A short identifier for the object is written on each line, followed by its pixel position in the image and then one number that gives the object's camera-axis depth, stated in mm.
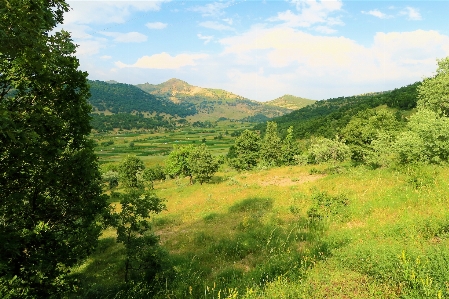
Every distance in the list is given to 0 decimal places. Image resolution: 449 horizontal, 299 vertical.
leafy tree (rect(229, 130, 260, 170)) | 58219
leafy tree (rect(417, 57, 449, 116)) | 31031
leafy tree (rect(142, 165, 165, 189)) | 79912
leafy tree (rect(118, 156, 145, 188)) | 59991
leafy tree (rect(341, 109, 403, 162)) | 30719
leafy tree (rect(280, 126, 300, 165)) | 65256
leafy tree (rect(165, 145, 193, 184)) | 67312
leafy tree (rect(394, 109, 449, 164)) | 17000
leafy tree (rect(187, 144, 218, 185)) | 42188
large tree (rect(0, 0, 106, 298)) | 5777
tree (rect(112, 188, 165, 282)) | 9328
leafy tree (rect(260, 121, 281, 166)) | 60188
